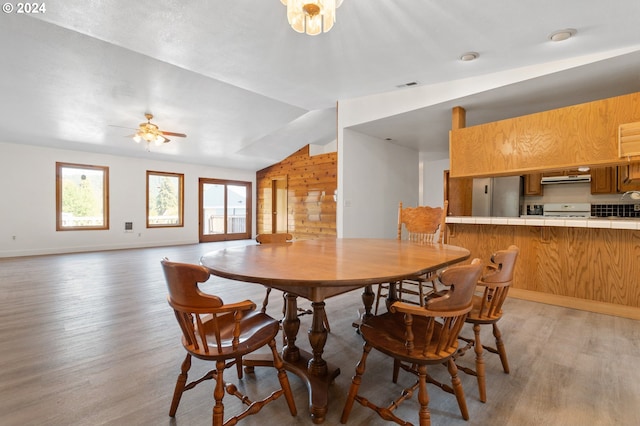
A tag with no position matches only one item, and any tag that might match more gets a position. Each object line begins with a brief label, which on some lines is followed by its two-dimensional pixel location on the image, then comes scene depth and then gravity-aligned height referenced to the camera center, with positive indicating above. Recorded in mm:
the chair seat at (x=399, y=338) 1217 -598
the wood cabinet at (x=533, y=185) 5473 +508
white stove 5113 +27
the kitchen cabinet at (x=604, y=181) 4719 +505
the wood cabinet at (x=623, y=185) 4465 +409
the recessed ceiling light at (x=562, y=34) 2430 +1510
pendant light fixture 1726 +1222
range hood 4930 +568
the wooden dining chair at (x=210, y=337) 1163 -581
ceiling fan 4889 +1327
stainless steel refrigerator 5664 +297
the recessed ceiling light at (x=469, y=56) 2918 +1581
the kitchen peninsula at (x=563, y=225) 2809 -150
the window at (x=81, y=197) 6672 +360
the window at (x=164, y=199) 8023 +360
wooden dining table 1219 -269
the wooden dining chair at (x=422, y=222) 2774 -105
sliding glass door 9164 +60
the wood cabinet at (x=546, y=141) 2805 +785
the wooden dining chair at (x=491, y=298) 1521 -486
